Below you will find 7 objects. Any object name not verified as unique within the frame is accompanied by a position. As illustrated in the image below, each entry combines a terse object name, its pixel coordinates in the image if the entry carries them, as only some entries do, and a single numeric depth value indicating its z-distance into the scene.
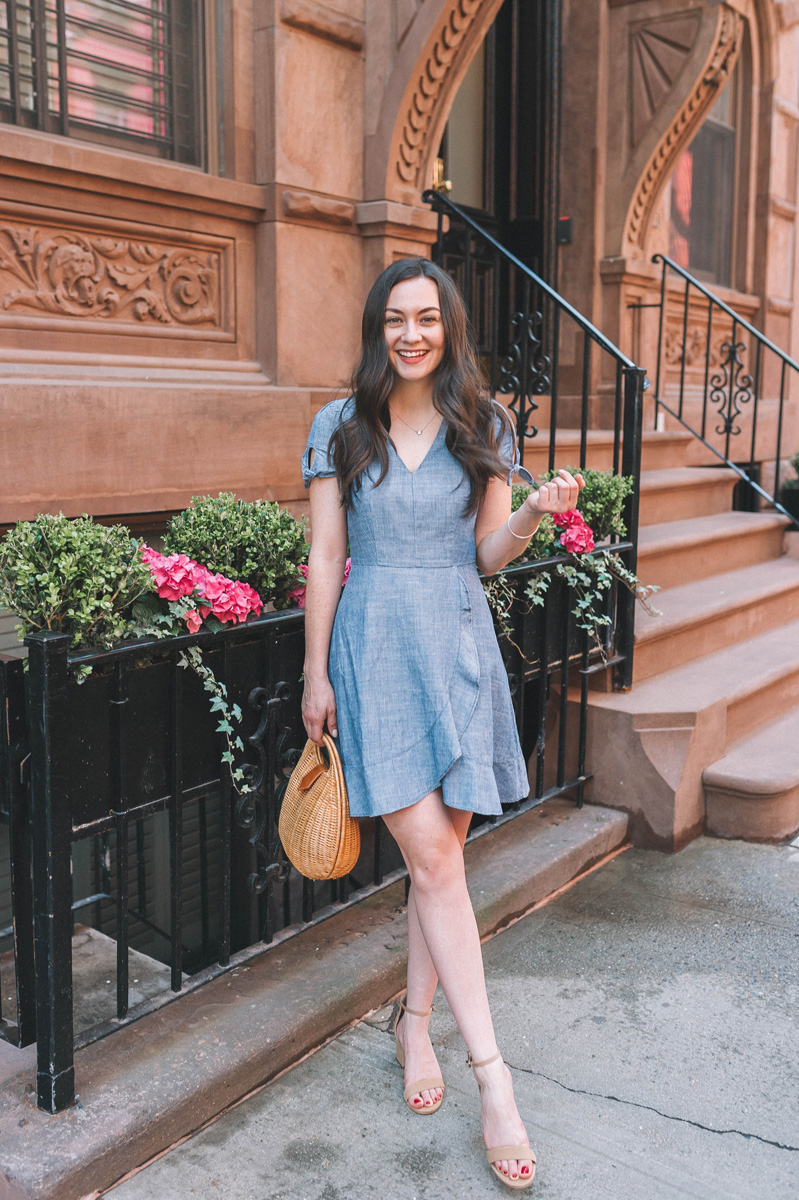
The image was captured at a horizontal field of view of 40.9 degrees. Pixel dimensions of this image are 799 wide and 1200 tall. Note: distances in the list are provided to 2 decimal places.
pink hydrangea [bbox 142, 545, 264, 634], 2.58
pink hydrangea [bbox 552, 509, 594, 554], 3.97
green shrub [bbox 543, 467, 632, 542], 4.30
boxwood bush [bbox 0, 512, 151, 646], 2.33
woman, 2.45
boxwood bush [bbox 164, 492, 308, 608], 2.86
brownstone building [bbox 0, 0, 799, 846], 3.88
